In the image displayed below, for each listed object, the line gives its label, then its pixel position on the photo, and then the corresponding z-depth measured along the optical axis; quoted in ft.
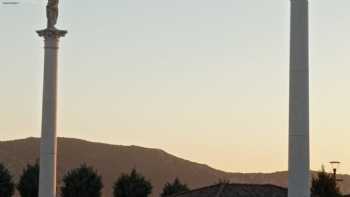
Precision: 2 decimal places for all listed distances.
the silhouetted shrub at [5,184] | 383.16
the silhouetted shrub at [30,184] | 375.04
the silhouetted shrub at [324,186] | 270.67
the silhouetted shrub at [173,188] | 363.54
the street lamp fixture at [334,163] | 232.18
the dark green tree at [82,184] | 371.97
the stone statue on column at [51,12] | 178.70
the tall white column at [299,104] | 127.13
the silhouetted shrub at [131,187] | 365.61
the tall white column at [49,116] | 174.91
